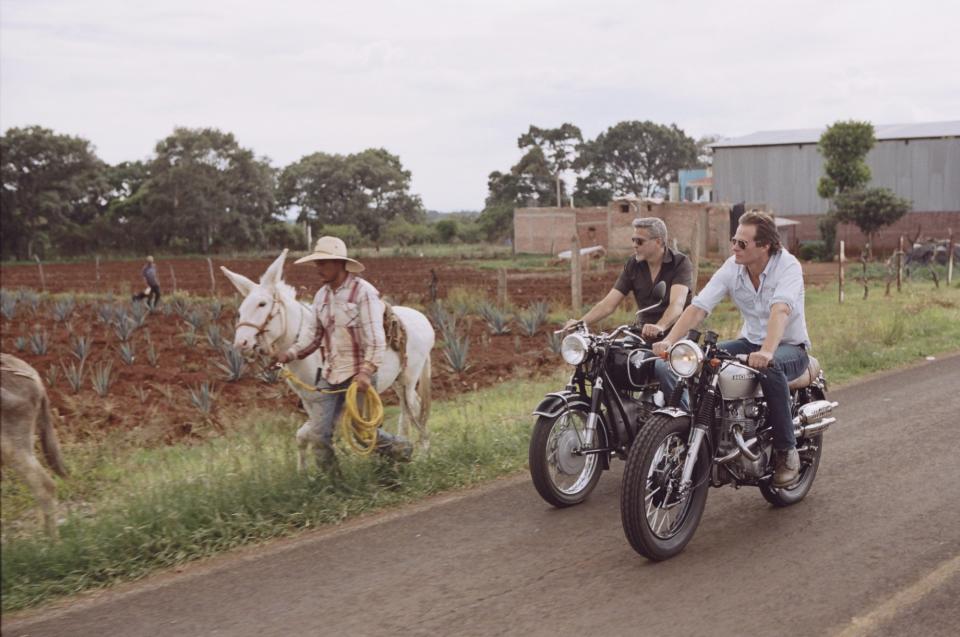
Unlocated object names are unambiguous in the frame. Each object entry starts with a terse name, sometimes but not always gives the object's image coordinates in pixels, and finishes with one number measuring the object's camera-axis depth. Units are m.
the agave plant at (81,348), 14.89
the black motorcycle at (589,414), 6.30
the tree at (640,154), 88.25
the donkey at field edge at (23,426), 5.88
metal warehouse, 46.69
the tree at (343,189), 69.44
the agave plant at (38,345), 15.76
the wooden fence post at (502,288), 20.44
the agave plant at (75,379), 12.41
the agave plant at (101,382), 12.20
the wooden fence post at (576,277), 18.33
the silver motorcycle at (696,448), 5.24
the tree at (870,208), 40.81
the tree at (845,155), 42.56
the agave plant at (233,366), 13.31
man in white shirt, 5.84
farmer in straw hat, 6.52
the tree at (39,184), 57.94
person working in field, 23.10
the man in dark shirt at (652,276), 7.12
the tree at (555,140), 76.62
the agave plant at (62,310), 21.02
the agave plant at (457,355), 13.53
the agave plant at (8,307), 22.08
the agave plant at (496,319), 17.31
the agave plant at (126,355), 14.78
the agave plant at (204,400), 10.62
